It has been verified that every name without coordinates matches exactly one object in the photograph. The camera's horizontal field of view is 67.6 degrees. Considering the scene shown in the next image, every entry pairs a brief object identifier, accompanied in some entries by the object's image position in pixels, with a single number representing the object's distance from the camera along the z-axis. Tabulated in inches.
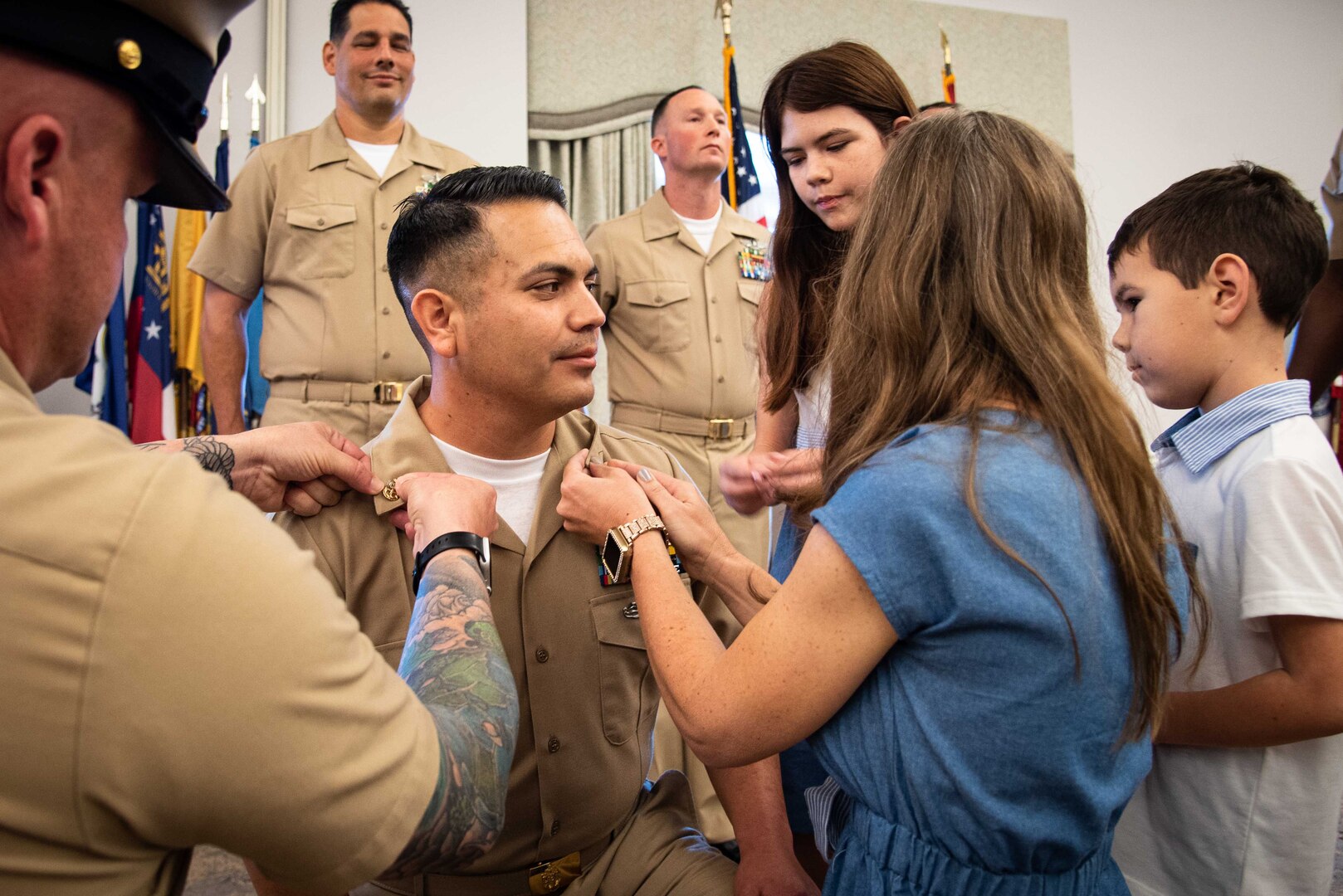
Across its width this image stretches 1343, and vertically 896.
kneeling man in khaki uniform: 58.6
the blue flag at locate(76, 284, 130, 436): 169.0
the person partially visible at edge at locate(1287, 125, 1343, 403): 106.6
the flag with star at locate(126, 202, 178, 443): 170.6
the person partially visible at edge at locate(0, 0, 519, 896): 26.6
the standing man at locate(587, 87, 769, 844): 138.5
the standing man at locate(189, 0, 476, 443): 115.0
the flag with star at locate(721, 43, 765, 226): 192.2
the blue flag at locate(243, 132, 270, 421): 164.2
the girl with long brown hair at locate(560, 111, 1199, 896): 39.0
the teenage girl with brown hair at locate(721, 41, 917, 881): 82.7
